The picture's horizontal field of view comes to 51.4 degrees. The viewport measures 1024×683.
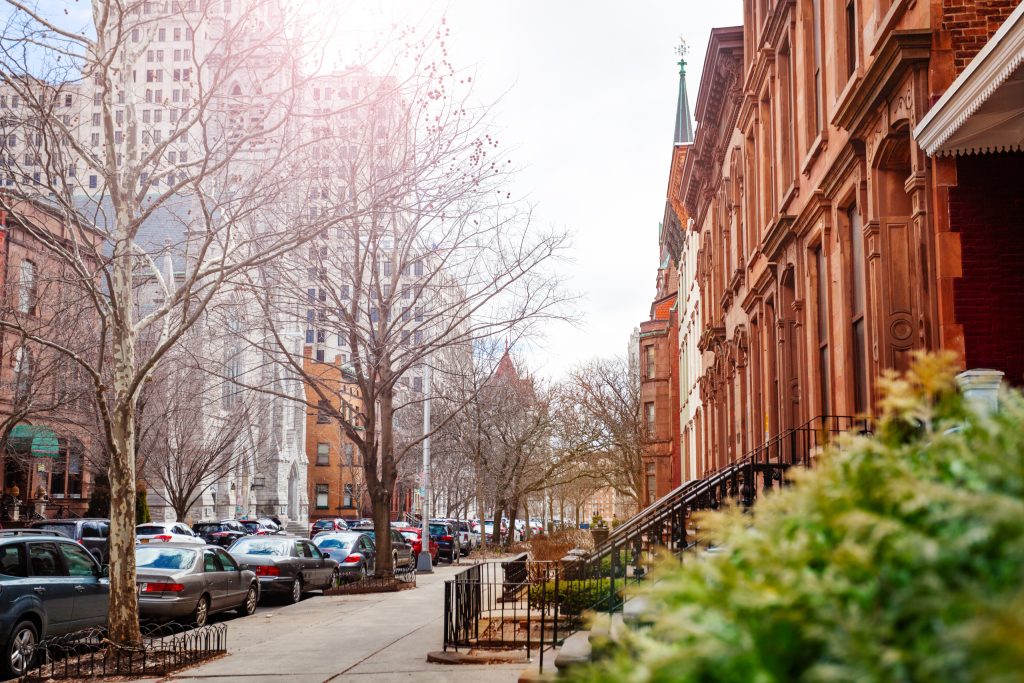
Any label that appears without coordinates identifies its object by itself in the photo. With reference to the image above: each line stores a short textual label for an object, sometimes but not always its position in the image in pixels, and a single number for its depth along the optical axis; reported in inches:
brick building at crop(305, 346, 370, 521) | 3727.9
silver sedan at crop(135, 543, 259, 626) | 711.1
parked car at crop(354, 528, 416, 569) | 1352.1
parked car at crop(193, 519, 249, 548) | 1587.1
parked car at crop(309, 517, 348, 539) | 2252.7
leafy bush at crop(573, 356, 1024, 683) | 79.6
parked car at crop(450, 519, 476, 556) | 2098.9
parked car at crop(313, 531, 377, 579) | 1138.2
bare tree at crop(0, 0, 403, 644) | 546.3
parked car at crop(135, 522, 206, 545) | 1254.9
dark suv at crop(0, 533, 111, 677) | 512.1
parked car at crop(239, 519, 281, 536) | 1877.5
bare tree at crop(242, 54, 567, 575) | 762.2
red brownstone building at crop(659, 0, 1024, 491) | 430.3
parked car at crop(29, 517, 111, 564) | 1053.8
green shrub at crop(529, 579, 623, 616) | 544.2
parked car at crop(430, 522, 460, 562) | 1803.6
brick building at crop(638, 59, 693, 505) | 2069.4
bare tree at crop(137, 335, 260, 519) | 1510.8
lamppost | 1449.3
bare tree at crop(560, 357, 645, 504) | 2239.2
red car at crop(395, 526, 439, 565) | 1704.0
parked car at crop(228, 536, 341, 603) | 937.7
